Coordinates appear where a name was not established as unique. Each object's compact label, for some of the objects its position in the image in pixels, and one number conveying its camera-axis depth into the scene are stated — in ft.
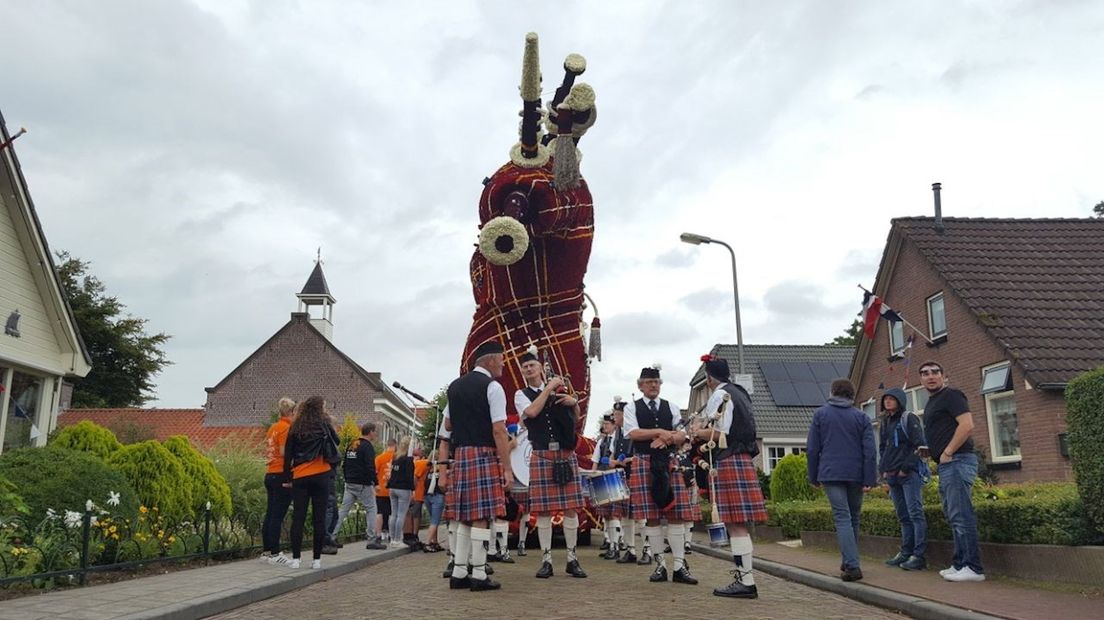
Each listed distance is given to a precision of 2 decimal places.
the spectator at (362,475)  41.42
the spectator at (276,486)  32.22
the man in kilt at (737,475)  23.66
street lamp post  61.87
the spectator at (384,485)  47.47
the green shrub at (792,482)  56.54
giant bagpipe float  42.73
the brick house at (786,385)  111.65
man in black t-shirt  24.93
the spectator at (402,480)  44.27
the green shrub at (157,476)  31.30
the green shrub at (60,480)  26.35
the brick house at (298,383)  167.63
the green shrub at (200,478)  33.55
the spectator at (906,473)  28.19
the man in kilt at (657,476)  26.20
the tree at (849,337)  171.03
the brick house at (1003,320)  52.13
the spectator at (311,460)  29.84
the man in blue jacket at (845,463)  25.93
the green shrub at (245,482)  39.99
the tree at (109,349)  133.80
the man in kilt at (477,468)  24.29
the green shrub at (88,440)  31.92
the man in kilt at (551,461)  27.35
